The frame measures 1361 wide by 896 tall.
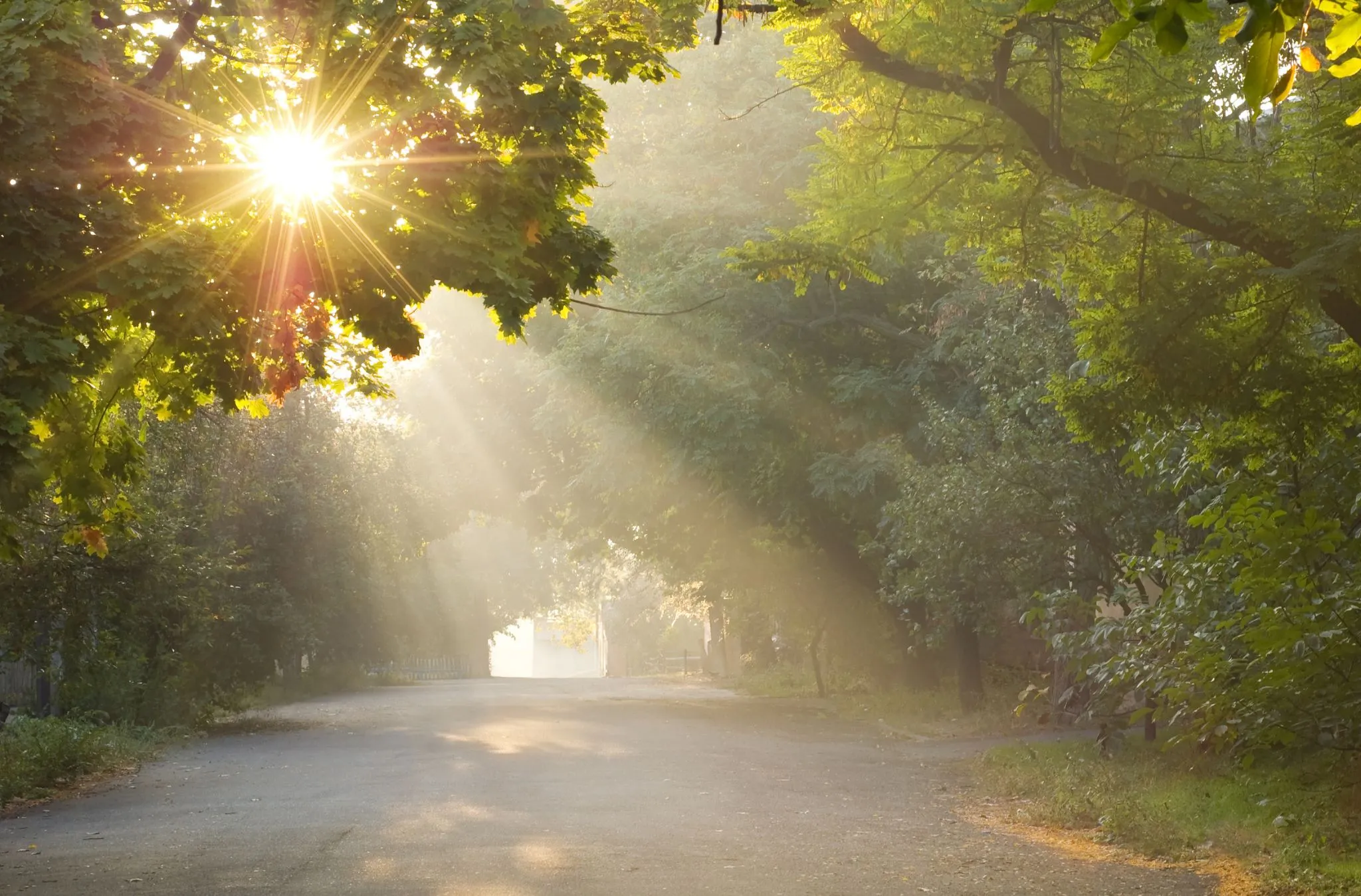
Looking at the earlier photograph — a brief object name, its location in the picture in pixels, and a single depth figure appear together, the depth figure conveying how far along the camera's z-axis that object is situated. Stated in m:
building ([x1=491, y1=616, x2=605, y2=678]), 109.03
